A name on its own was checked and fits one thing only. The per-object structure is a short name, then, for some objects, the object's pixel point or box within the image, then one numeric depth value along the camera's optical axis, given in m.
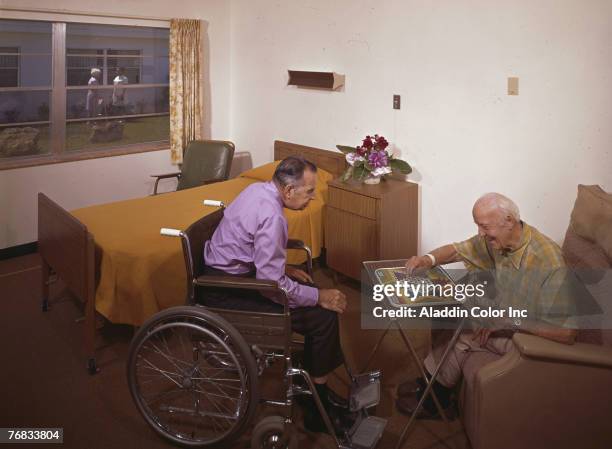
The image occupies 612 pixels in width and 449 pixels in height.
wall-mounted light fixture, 4.49
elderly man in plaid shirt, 2.12
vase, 4.01
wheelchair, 2.17
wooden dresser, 3.82
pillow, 4.40
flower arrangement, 3.96
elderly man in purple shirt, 2.33
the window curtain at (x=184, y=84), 5.29
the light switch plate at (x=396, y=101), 4.10
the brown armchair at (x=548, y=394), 2.02
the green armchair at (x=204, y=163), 5.01
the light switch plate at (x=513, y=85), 3.39
